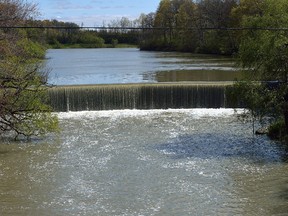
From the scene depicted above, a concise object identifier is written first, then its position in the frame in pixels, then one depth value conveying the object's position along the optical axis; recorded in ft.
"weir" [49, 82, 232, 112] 76.79
